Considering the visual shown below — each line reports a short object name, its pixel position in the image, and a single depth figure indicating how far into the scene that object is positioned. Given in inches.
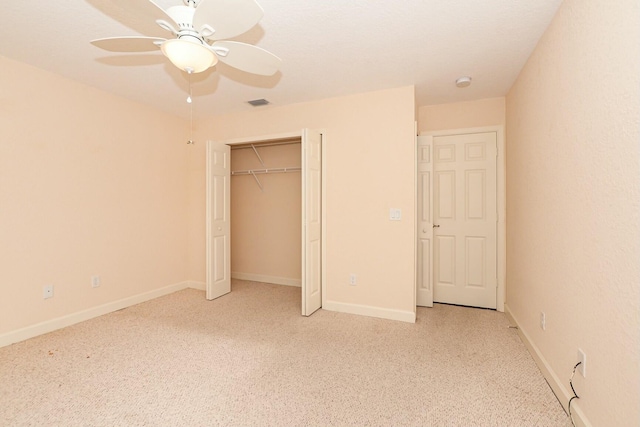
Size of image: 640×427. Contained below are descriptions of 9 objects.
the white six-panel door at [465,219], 137.9
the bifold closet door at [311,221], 125.7
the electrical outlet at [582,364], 62.0
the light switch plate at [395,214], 124.3
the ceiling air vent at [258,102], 141.4
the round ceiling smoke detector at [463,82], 114.6
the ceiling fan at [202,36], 52.9
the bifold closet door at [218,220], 149.2
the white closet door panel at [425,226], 141.0
